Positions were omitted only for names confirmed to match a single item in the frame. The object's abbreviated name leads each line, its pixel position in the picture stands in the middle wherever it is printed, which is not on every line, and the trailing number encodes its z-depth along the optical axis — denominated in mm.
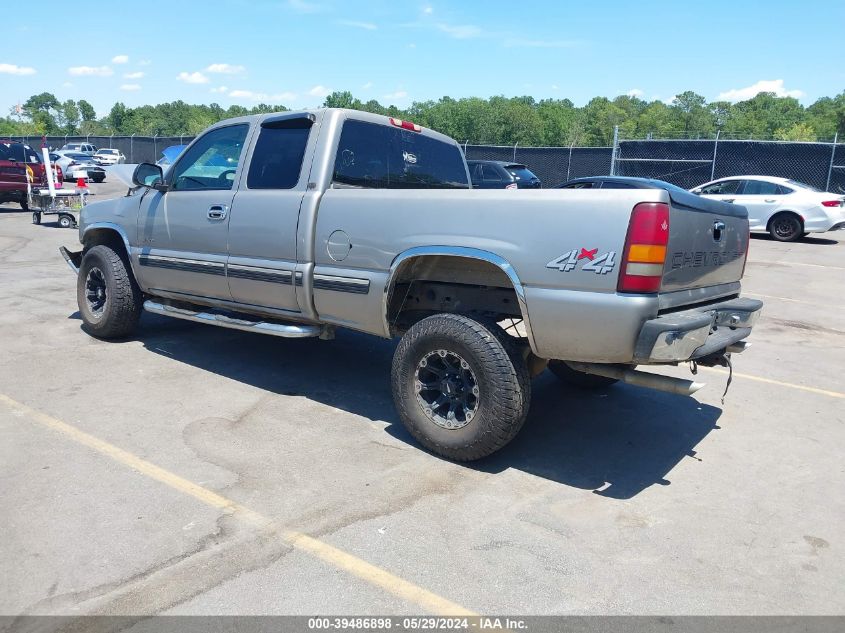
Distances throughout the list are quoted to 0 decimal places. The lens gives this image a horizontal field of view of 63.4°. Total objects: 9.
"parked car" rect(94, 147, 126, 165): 38738
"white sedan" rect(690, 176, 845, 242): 15914
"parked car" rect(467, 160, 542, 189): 18016
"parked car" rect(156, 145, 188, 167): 15940
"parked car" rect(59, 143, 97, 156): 41278
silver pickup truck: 3496
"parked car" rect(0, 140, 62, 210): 17703
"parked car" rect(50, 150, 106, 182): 29400
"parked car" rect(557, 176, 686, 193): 12145
